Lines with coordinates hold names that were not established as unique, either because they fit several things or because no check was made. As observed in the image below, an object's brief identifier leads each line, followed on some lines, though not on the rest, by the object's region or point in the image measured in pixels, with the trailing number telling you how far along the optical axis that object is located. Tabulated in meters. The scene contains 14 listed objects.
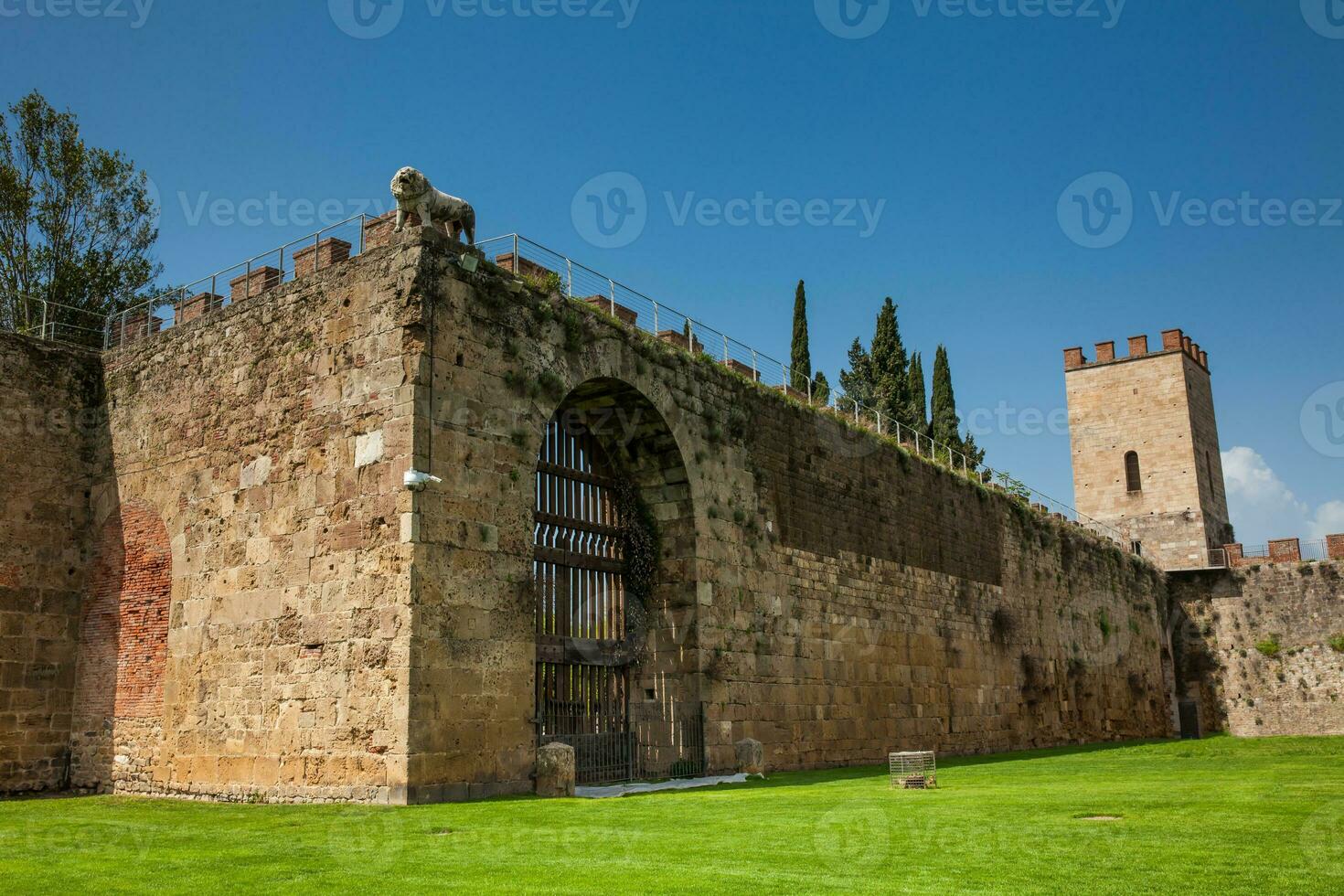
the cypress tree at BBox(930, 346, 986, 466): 44.50
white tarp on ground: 14.83
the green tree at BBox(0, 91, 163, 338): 26.83
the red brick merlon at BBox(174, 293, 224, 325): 18.03
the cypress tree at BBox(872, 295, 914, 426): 42.37
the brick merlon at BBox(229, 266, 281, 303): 17.22
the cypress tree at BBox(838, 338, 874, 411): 43.56
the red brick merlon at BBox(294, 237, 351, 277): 16.08
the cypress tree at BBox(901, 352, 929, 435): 43.22
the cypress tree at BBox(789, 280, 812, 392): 41.53
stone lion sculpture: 14.87
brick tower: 44.56
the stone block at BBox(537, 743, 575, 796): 14.33
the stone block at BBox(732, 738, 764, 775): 17.95
